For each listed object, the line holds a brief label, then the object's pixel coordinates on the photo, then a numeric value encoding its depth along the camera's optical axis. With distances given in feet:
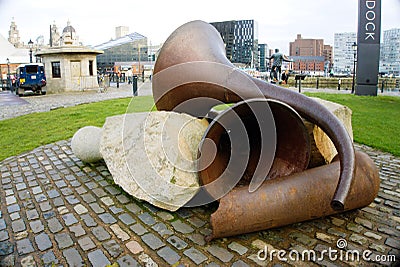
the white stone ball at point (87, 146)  18.63
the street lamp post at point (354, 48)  78.72
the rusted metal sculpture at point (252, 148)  11.10
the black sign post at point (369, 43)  58.65
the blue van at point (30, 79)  69.26
